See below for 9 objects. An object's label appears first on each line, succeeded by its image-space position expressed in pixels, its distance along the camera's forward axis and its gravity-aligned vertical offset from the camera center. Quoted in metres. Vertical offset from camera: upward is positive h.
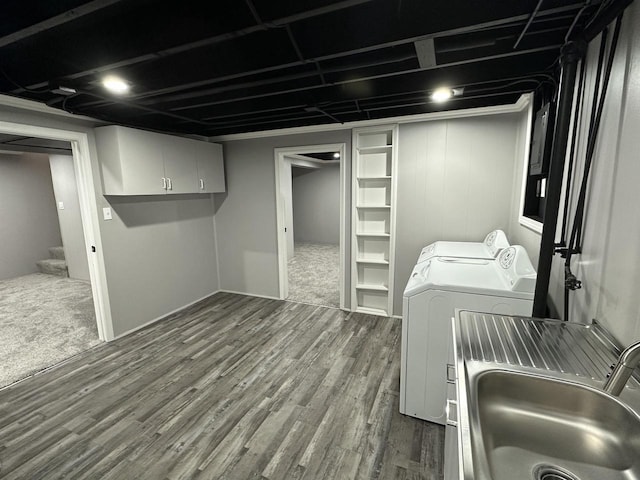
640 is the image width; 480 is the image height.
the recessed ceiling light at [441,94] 2.32 +0.81
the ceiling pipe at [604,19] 1.10 +0.70
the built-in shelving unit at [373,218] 3.49 -0.25
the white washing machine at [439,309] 1.80 -0.70
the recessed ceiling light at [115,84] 2.03 +0.82
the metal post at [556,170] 1.40 +0.12
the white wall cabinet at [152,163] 2.97 +0.43
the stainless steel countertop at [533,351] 0.97 -0.60
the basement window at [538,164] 1.95 +0.21
